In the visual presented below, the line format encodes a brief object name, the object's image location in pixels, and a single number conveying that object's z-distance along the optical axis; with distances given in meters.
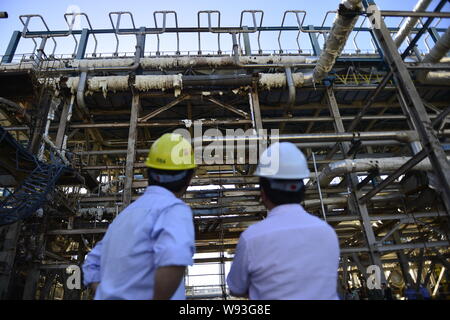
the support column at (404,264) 8.40
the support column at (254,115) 6.97
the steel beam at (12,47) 12.10
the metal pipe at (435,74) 7.84
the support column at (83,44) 11.84
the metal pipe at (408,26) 6.85
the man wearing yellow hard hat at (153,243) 1.27
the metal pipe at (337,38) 6.07
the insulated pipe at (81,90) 7.66
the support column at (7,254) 5.82
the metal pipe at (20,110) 6.24
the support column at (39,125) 6.50
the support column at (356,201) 6.12
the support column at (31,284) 6.18
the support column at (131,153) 6.11
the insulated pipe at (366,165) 6.40
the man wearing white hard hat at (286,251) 1.28
